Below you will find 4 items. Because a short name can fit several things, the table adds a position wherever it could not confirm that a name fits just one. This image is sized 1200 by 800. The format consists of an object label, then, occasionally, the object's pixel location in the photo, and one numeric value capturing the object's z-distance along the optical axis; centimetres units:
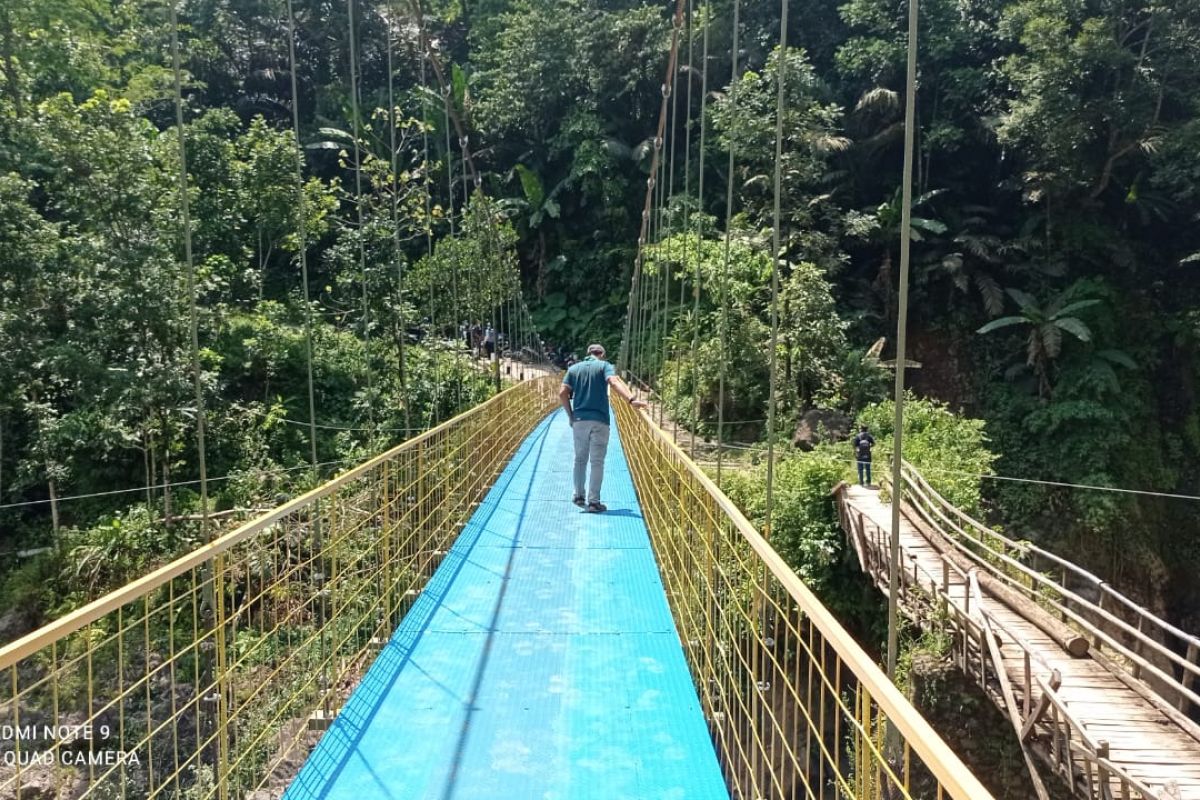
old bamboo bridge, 516
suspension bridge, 219
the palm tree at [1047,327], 1731
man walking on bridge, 561
